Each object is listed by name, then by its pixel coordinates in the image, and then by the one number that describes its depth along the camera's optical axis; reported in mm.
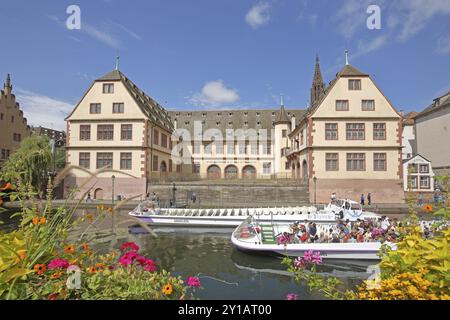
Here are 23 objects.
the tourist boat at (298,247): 12117
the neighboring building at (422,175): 31031
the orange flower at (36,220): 2564
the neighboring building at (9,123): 35719
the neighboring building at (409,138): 44188
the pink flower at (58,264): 2271
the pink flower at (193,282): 2831
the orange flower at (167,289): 2431
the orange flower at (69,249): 2675
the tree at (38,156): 27338
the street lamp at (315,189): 27806
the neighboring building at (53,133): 70488
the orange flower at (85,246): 2856
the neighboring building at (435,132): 33812
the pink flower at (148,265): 2860
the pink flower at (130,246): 3304
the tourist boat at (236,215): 18094
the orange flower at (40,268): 2126
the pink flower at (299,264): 3856
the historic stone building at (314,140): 28109
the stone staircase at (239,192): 29234
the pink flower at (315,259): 4281
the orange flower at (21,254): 2082
